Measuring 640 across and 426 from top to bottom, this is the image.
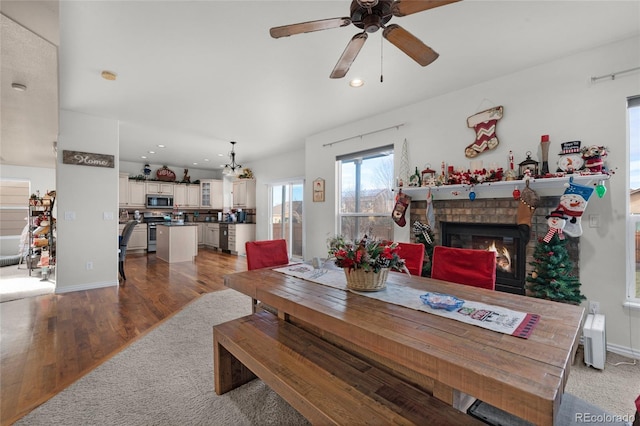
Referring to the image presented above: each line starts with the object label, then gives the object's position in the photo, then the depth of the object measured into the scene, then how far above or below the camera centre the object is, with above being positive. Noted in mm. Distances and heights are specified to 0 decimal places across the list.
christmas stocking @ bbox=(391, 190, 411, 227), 3670 +50
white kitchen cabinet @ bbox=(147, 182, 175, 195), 8141 +762
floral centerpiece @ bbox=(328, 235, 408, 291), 1664 -307
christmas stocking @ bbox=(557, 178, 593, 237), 2393 +54
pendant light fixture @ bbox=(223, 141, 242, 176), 5965 +957
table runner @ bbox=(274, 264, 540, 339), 1169 -495
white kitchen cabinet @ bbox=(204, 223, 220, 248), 8430 -723
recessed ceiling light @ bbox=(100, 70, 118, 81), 2899 +1488
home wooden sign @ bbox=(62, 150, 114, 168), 4027 +833
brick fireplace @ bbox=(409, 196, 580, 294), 2740 -131
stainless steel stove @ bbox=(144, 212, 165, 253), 7863 -671
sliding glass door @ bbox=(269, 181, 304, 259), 6676 -71
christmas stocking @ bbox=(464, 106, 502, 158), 3055 +937
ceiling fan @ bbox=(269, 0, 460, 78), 1407 +1058
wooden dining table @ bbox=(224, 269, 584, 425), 801 -500
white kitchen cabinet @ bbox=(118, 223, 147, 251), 7699 -722
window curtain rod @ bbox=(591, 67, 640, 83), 2355 +1213
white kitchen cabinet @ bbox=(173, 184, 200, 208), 8602 +561
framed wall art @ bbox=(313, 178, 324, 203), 5134 +420
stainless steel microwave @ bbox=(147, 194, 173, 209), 8094 +350
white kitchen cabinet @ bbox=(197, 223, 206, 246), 8977 -647
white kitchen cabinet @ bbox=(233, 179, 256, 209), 7949 +565
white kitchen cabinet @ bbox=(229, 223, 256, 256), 7574 -642
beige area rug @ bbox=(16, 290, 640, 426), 1655 -1242
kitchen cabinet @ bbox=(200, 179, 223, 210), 8953 +648
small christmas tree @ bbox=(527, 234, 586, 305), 2486 -600
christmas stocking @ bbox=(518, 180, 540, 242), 2668 +31
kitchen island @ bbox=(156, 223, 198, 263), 6418 -707
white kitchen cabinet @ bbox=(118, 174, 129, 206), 7504 +643
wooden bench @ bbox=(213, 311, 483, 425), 1113 -822
